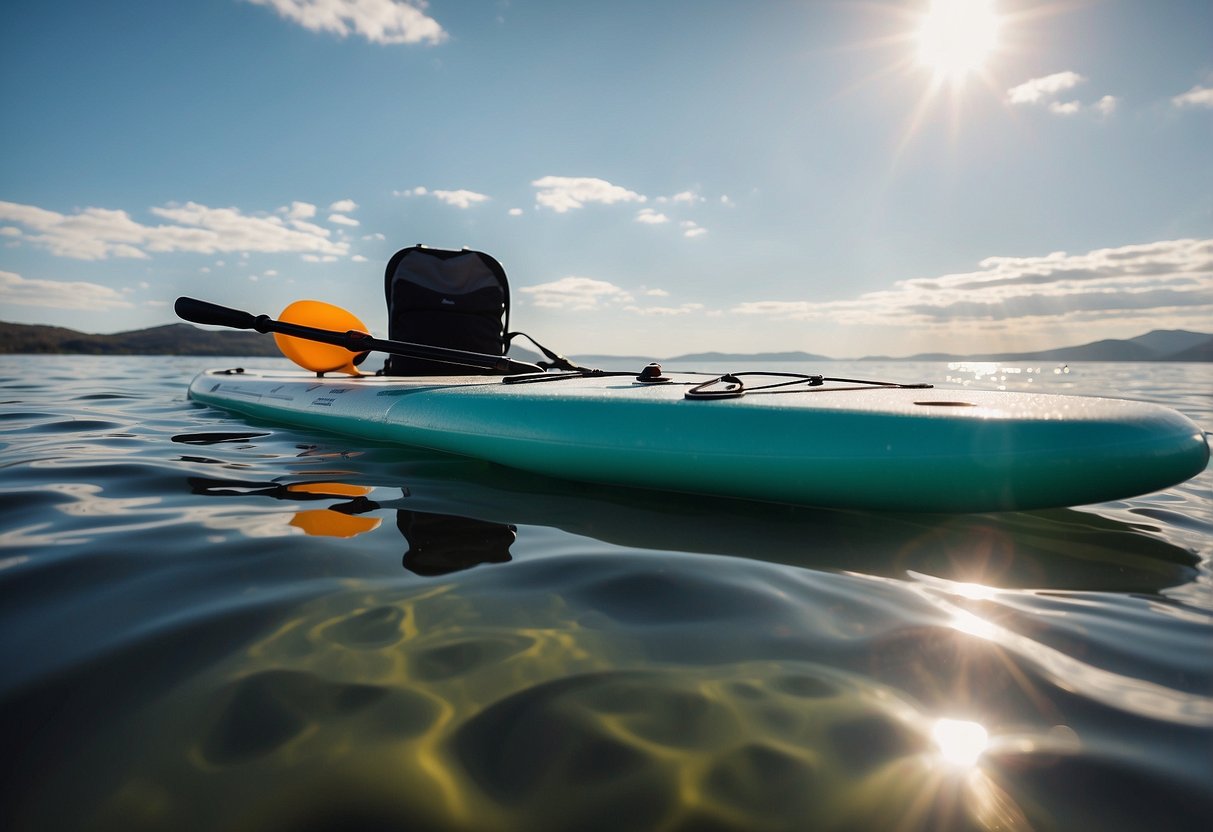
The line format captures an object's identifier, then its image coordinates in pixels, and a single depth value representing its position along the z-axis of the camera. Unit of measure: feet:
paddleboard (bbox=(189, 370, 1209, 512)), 7.29
